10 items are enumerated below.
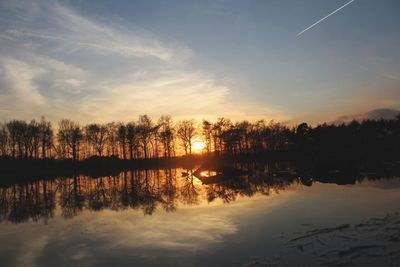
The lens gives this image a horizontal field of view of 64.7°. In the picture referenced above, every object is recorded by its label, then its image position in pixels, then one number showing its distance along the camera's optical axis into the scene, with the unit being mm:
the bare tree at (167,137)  109125
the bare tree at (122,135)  105812
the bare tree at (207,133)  111500
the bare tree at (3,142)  93062
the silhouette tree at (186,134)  110000
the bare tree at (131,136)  104750
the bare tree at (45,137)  97938
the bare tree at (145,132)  106312
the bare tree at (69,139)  100375
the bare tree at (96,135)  107188
